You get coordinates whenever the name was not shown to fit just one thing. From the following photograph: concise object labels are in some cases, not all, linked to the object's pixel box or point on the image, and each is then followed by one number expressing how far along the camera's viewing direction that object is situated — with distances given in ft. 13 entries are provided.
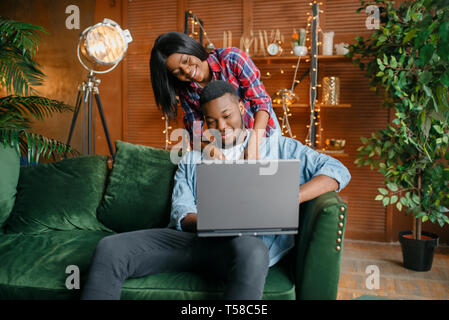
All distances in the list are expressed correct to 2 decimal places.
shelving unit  9.23
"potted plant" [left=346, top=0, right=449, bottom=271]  7.21
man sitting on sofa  3.73
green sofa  4.01
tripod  8.44
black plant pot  7.86
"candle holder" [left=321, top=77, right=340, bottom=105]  9.57
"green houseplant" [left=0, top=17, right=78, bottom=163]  7.07
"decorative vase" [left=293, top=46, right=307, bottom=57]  9.57
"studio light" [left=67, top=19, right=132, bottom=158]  7.84
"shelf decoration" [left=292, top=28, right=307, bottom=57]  9.58
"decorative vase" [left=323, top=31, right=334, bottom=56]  9.61
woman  5.27
